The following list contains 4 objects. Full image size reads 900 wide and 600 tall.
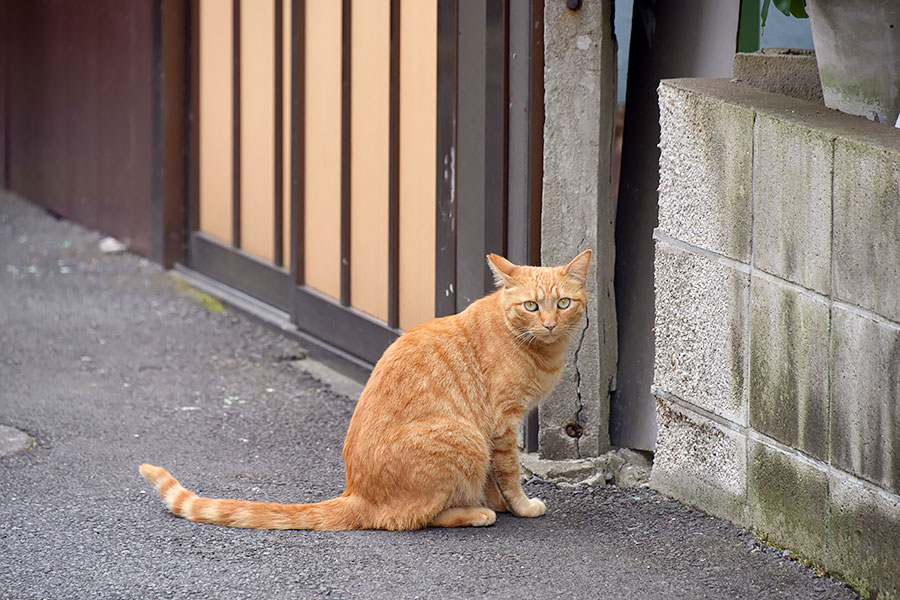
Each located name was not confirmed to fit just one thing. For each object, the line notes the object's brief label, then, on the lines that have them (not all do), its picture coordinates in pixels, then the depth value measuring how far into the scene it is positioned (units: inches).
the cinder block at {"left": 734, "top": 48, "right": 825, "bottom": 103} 315.3
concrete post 344.5
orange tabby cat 307.3
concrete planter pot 281.9
